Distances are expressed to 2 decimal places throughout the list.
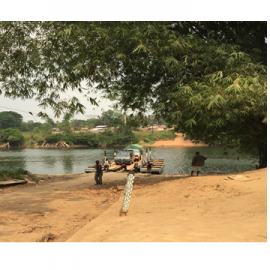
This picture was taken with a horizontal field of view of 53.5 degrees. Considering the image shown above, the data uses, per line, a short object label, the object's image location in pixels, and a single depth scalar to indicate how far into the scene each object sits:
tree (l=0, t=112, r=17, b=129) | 80.20
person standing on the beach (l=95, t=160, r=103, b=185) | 15.19
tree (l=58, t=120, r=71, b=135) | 75.19
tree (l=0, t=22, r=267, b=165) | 10.00
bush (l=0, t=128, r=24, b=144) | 74.50
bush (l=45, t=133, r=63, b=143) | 75.25
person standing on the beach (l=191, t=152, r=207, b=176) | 13.85
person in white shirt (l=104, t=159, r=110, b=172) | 24.18
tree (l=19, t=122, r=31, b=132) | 82.56
